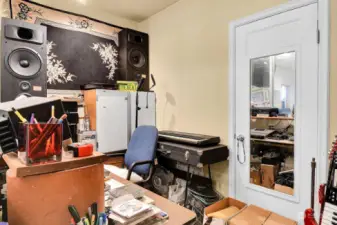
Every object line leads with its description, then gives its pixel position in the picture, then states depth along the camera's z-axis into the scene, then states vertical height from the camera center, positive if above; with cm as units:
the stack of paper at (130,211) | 84 -42
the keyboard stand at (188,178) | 240 -85
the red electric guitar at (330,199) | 108 -48
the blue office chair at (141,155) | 216 -51
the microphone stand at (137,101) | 308 +8
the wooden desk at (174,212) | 91 -48
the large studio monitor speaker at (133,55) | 330 +81
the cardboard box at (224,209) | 188 -98
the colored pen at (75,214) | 71 -35
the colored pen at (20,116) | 75 -3
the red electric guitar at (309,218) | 121 -63
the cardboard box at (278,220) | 184 -99
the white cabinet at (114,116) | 272 -12
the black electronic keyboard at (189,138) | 226 -35
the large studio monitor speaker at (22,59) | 204 +47
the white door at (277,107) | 185 -1
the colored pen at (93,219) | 72 -37
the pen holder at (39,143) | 69 -12
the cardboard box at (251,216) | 183 -97
